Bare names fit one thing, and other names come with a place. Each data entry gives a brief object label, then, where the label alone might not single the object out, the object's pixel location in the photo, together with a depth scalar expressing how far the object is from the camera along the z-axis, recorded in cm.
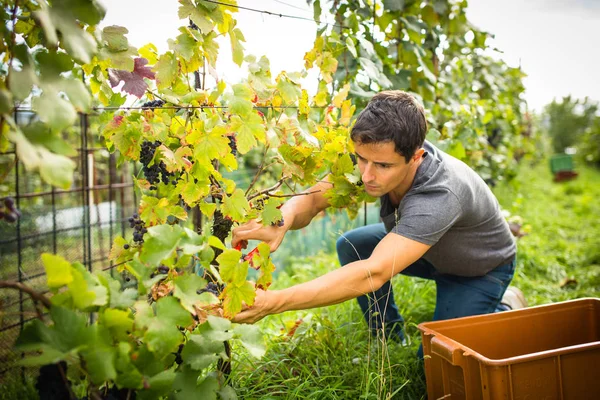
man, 174
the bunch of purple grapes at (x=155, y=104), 165
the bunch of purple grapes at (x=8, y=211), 107
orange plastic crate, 160
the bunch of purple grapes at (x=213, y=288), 150
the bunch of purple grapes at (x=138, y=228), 165
